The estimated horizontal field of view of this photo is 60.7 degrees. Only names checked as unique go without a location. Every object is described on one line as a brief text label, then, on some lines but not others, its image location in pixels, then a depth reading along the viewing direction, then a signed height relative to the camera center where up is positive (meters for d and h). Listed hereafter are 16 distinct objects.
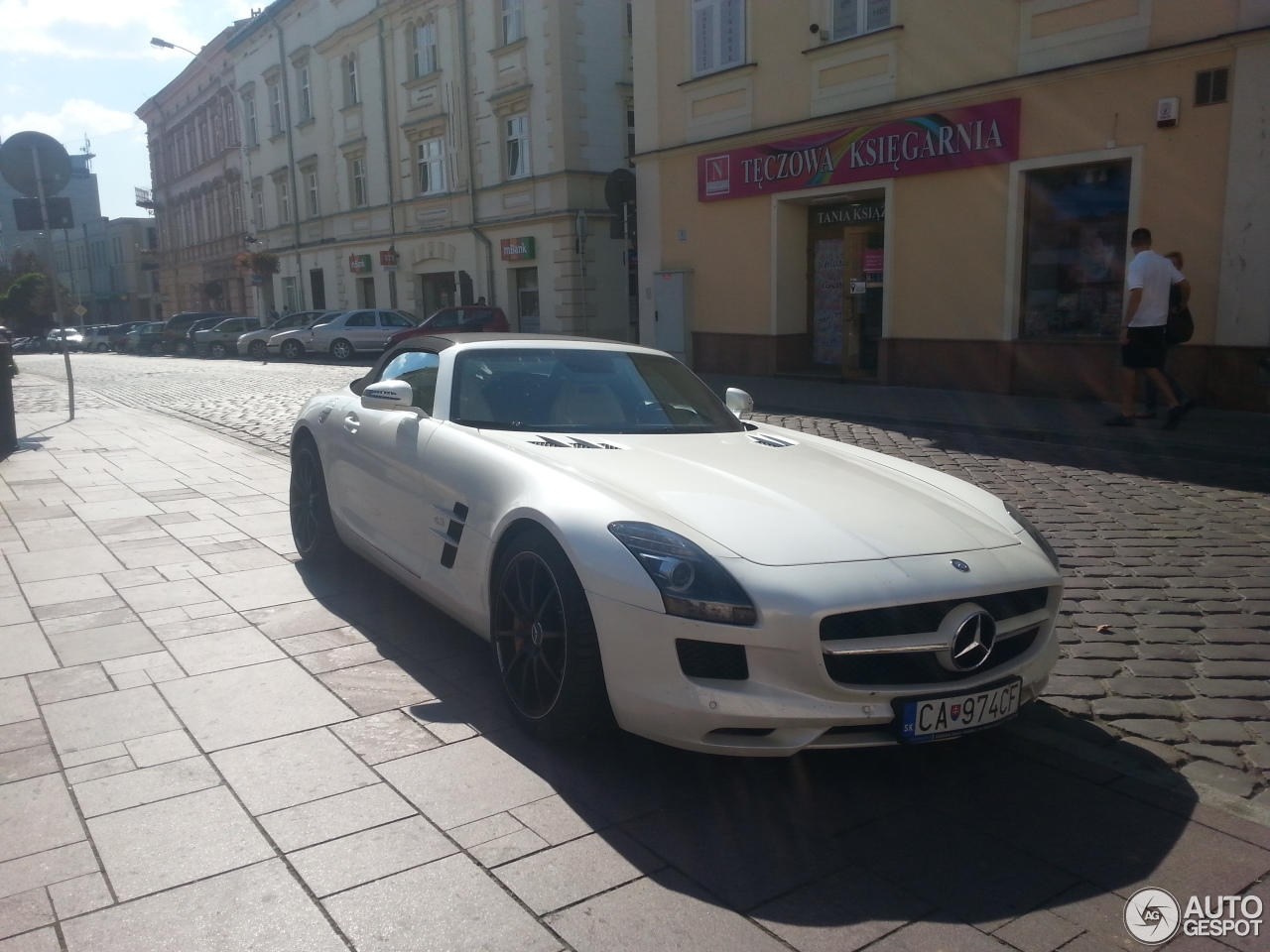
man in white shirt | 10.58 -0.43
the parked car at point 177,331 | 41.28 -0.80
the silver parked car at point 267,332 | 32.06 -0.75
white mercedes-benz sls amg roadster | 3.08 -0.86
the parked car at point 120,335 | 46.99 -1.06
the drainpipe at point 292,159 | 40.53 +5.49
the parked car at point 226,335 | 36.84 -0.87
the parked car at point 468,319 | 24.80 -0.41
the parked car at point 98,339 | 52.94 -1.30
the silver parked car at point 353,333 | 29.28 -0.74
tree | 68.00 +0.54
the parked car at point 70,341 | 56.09 -1.44
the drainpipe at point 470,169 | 29.17 +3.57
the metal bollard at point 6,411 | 10.89 -0.95
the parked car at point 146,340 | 42.72 -1.14
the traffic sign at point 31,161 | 13.62 +1.94
